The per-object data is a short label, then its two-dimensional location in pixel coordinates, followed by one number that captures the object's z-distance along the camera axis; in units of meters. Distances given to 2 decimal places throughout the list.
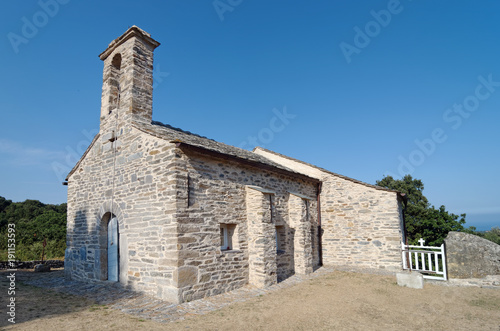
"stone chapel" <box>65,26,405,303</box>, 7.02
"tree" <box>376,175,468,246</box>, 13.52
